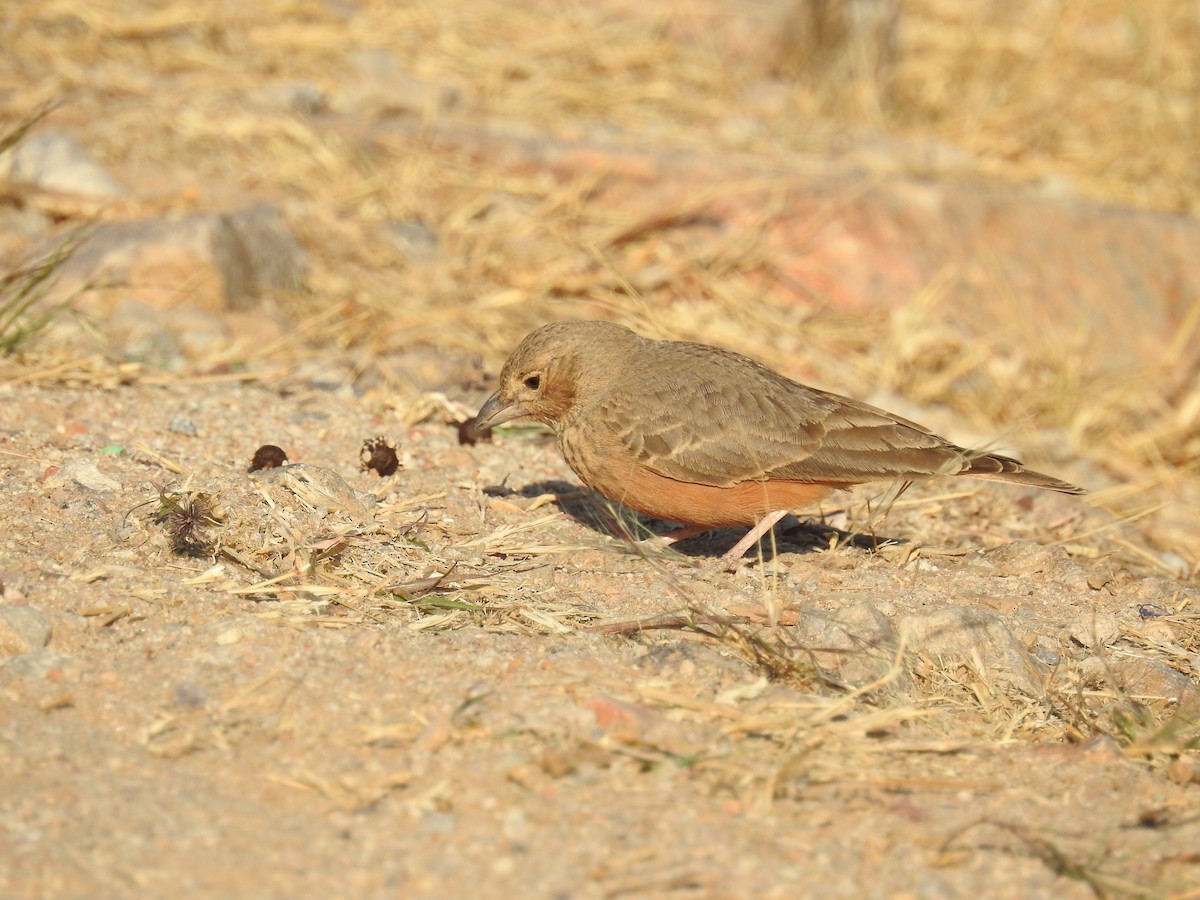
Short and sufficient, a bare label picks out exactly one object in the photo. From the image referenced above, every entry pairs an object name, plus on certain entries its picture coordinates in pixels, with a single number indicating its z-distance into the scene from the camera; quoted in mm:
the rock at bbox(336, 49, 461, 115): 18469
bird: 9844
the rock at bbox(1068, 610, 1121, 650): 8922
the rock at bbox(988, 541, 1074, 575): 10273
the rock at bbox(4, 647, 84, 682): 7109
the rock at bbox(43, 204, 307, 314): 13875
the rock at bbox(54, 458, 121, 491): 9437
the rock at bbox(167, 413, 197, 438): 10914
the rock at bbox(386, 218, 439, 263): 15992
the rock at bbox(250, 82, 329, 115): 17719
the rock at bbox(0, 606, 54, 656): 7293
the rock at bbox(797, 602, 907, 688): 7961
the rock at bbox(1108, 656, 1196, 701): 8344
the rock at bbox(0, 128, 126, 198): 14969
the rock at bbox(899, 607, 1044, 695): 8211
